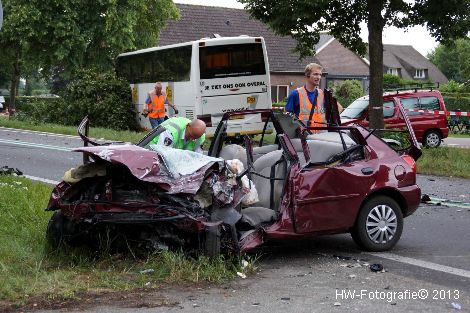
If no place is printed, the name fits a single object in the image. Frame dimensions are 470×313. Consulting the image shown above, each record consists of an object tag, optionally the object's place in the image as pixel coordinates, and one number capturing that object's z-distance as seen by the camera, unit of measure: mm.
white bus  22562
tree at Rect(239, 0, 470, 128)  17047
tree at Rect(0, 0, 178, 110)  32844
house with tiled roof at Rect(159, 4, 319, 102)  48250
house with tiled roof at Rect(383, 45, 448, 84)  93062
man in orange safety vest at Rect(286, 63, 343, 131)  10070
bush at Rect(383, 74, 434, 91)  62028
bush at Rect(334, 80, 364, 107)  49375
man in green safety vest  8102
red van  23078
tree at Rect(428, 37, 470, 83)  117625
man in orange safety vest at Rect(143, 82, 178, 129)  22406
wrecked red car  6820
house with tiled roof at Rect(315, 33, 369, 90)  70812
